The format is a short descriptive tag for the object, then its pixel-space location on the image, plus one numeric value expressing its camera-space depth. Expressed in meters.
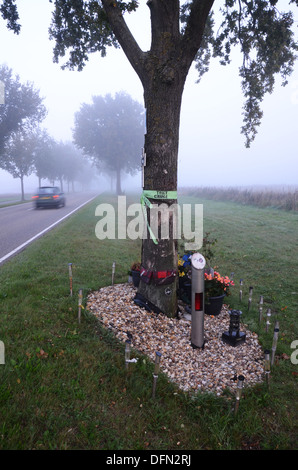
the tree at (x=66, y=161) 51.21
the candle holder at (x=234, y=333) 3.94
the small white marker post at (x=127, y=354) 2.98
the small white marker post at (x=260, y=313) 4.46
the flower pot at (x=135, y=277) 5.18
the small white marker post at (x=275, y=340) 3.28
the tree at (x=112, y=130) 39.53
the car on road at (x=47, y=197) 20.91
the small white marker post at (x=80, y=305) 3.87
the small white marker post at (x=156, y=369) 2.81
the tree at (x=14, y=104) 27.78
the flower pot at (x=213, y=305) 4.68
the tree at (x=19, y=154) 31.64
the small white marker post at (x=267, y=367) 3.02
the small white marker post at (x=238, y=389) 2.64
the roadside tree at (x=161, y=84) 3.98
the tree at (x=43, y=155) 41.41
